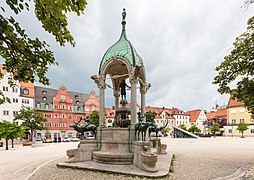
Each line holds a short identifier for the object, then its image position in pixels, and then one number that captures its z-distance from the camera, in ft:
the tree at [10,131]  71.92
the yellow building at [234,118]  176.42
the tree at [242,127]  142.82
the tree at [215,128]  162.80
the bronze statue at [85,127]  31.91
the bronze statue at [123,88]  41.70
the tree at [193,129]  166.07
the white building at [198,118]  263.70
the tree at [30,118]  119.65
